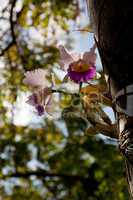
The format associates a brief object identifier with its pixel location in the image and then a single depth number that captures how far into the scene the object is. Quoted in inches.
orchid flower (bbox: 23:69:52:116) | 57.2
